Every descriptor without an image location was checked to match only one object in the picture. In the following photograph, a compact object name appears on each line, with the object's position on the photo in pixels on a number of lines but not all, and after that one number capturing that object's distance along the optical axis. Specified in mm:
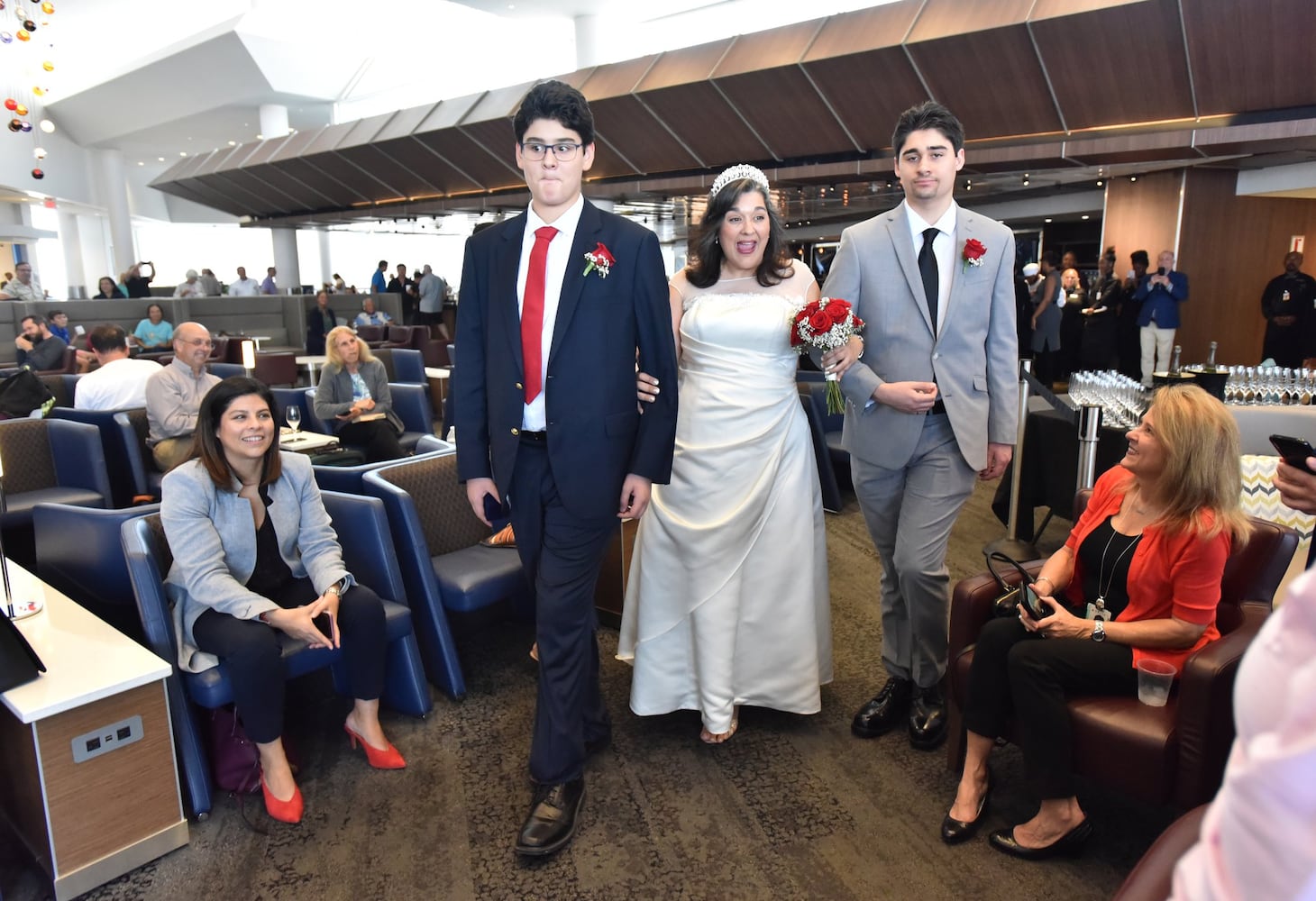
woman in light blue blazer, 2559
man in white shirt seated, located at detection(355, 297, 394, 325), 15062
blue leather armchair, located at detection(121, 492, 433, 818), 2562
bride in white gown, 2855
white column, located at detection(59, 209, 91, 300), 26312
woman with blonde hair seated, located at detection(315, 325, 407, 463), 5984
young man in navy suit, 2254
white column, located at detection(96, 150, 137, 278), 24406
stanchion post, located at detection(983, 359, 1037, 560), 4961
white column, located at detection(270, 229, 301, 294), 23812
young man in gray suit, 2734
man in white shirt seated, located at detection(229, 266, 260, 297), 20156
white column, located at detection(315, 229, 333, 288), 25438
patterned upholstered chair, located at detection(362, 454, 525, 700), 3223
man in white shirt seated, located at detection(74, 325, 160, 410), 5520
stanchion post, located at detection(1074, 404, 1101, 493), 4254
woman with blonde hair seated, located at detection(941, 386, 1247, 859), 2242
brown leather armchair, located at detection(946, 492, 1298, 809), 2049
